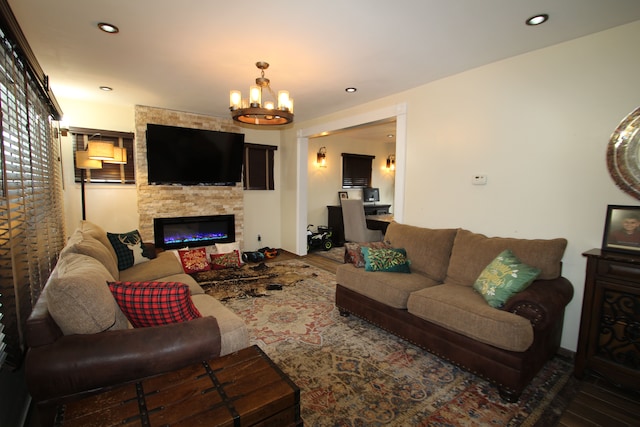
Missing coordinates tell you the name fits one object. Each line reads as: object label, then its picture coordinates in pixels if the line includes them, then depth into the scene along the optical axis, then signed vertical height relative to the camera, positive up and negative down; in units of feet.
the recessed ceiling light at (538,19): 6.97 +4.10
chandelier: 8.58 +2.40
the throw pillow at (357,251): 10.68 -2.21
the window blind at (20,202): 5.46 -0.37
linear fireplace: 16.40 -2.48
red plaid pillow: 5.28 -2.02
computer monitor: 25.31 -0.31
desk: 22.84 -2.54
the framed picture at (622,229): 7.05 -0.85
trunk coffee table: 3.84 -2.94
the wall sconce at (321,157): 22.76 +2.48
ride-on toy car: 20.75 -3.52
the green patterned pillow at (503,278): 7.29 -2.16
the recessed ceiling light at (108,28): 7.53 +4.06
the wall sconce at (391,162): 27.02 +2.60
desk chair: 17.43 -2.02
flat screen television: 15.44 +1.75
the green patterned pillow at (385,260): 10.24 -2.41
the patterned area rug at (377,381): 6.20 -4.61
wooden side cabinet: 6.64 -2.91
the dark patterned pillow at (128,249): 11.11 -2.38
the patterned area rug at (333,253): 18.93 -4.26
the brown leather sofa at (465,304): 6.64 -2.92
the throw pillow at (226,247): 16.81 -3.33
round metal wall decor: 7.20 +0.97
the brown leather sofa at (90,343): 4.42 -2.48
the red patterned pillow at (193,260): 15.02 -3.65
